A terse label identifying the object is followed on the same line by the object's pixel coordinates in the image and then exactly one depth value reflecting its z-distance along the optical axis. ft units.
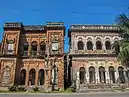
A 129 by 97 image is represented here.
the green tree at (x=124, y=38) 77.10
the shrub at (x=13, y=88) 105.97
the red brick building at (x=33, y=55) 113.79
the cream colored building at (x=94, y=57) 117.60
